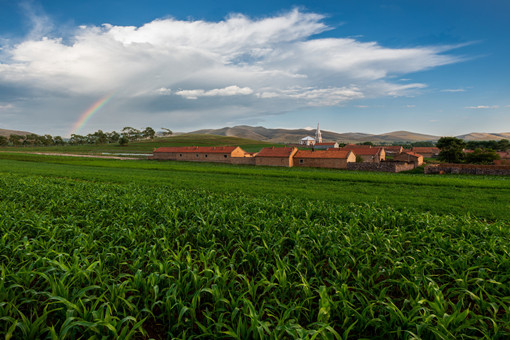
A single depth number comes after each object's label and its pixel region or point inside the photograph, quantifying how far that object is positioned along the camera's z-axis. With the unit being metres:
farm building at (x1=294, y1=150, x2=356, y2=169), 52.50
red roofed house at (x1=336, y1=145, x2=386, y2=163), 68.18
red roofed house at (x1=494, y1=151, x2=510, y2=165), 57.08
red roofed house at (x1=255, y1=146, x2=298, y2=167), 56.34
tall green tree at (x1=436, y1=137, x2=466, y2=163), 72.44
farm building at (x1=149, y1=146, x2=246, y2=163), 67.22
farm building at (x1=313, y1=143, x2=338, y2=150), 123.94
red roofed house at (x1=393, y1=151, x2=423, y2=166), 66.04
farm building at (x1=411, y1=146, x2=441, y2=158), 114.38
